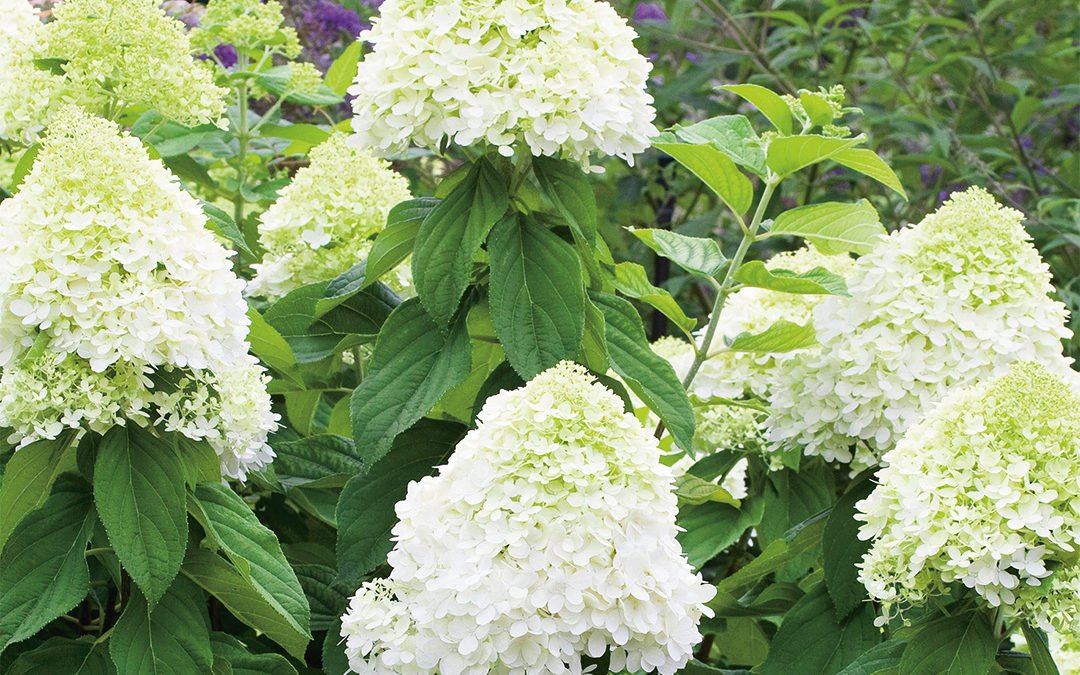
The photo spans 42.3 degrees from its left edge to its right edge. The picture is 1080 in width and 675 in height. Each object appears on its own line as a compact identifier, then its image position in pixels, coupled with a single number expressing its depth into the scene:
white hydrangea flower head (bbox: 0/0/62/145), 2.36
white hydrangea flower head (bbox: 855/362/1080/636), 1.70
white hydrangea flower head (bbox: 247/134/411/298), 2.47
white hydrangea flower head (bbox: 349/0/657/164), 1.94
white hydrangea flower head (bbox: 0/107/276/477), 1.69
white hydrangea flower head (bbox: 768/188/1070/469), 2.16
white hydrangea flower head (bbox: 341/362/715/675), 1.59
